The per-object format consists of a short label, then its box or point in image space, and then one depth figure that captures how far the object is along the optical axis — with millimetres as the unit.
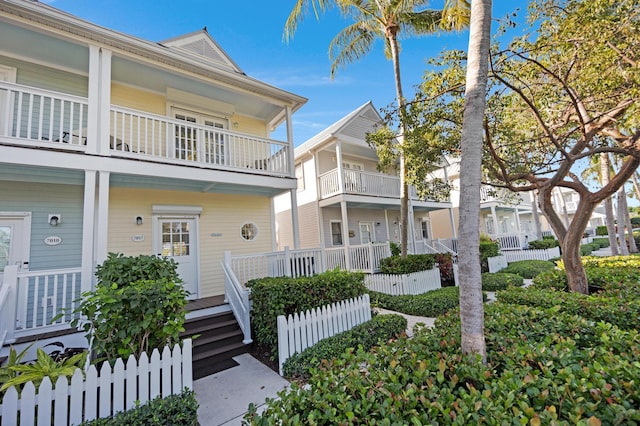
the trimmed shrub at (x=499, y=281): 9828
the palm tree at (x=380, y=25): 9234
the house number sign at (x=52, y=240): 6023
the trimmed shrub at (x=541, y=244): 17344
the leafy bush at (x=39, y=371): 2740
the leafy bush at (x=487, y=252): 13573
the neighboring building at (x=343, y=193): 12328
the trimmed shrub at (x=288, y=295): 5078
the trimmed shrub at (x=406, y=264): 9523
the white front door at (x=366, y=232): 14539
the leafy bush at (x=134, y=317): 3311
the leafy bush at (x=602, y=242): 22656
